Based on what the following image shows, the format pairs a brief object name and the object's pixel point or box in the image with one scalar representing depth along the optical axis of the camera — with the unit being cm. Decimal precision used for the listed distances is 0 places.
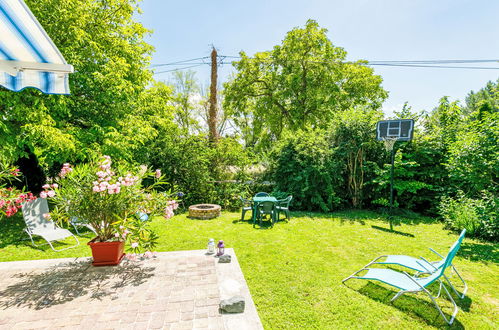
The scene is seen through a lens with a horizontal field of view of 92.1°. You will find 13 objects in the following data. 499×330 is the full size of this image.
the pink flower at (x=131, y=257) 427
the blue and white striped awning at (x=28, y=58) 195
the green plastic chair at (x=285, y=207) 808
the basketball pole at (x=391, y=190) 796
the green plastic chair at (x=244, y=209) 816
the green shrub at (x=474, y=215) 609
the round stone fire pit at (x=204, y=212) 835
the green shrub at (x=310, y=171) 940
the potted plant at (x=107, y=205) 385
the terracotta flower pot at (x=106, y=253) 420
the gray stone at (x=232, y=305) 300
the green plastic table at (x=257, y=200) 737
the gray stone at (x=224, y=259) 456
